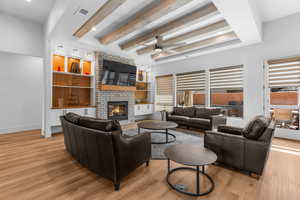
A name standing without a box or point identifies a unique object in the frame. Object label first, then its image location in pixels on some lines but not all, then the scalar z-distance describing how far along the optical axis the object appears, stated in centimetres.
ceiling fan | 384
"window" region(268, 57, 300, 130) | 389
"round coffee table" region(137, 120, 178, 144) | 348
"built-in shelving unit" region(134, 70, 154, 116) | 677
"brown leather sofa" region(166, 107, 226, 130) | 434
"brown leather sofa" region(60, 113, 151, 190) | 176
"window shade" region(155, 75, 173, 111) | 694
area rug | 293
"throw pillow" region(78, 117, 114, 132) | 186
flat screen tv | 517
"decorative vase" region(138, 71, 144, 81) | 688
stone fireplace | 507
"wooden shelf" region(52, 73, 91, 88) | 468
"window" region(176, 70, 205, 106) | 585
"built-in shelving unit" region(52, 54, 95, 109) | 458
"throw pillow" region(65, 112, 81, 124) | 234
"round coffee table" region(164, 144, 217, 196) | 171
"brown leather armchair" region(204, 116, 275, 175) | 201
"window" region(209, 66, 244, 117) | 491
